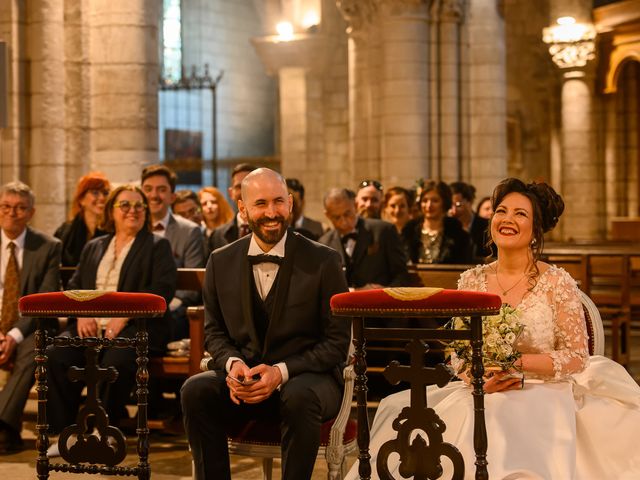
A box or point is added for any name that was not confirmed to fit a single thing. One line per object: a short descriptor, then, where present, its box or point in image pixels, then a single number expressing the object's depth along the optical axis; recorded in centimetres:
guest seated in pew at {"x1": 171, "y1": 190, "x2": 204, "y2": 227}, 1093
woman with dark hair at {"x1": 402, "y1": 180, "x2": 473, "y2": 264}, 951
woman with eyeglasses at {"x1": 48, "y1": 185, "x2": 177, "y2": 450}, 711
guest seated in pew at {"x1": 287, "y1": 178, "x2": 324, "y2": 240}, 861
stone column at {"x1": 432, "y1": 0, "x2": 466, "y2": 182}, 1541
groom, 488
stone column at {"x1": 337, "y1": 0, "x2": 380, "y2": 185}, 1608
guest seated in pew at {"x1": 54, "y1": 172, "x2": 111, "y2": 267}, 848
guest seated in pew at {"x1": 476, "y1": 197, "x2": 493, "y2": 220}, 1210
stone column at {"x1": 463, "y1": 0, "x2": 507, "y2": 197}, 1589
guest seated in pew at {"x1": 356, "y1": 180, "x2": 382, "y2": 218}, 971
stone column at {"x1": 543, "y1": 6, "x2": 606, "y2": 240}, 2120
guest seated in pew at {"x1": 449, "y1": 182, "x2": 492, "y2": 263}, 1113
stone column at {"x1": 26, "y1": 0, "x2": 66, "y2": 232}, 985
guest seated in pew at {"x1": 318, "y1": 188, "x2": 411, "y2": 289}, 845
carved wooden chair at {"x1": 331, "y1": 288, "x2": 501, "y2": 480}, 406
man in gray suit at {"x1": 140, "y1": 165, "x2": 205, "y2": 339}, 840
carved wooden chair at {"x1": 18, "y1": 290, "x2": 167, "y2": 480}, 468
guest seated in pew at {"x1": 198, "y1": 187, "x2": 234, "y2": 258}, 1077
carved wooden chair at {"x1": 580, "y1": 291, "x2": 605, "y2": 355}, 537
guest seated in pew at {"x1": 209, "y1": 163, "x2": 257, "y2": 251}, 815
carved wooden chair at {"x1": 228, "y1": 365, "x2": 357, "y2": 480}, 492
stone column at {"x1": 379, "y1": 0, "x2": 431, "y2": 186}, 1512
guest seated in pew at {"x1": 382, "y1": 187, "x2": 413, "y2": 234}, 1058
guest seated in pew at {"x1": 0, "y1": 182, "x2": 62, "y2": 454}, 746
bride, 464
